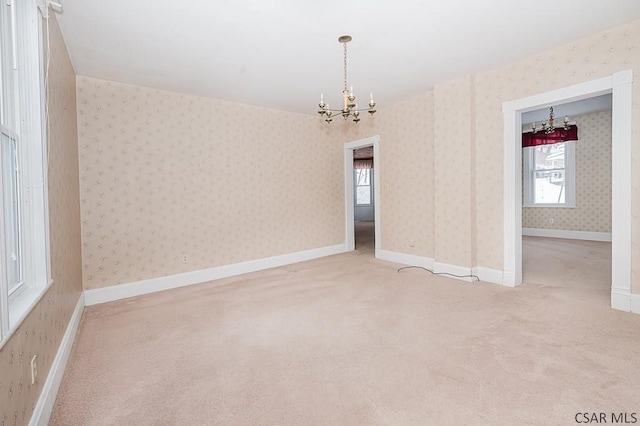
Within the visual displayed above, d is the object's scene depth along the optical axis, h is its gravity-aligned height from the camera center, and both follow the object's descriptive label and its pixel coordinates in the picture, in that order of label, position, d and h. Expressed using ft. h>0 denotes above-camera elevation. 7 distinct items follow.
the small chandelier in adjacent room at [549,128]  20.31 +4.51
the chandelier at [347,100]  9.87 +3.11
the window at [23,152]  5.60 +1.05
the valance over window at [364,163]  40.98 +4.66
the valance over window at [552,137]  21.53 +4.05
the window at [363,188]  42.84 +1.58
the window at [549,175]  24.72 +1.71
